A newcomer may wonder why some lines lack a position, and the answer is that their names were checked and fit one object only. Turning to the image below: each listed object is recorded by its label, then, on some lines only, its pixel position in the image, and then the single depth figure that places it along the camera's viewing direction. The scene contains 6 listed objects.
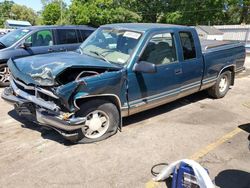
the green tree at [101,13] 31.24
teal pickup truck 3.01
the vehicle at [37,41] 5.73
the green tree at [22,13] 62.56
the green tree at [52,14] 37.15
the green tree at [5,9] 58.61
